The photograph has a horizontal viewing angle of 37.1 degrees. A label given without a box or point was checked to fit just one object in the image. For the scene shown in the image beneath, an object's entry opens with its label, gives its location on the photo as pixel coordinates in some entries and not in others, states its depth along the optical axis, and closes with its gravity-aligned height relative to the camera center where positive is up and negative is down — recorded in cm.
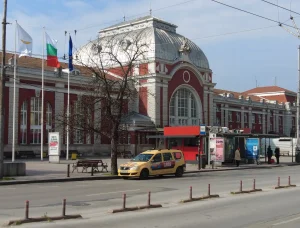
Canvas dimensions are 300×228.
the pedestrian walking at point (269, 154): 4516 -175
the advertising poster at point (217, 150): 3762 -109
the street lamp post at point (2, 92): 2270 +228
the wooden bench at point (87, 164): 2903 -177
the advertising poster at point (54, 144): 4094 -68
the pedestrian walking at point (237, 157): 3944 -176
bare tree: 2753 +177
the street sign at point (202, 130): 3534 +55
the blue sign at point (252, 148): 4527 -111
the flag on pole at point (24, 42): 3578 +765
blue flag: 4199 +853
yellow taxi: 2516 -162
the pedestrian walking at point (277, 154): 4572 -172
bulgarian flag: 4016 +739
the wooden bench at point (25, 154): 4997 -195
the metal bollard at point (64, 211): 1084 -181
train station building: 5312 +601
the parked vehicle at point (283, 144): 6900 -107
